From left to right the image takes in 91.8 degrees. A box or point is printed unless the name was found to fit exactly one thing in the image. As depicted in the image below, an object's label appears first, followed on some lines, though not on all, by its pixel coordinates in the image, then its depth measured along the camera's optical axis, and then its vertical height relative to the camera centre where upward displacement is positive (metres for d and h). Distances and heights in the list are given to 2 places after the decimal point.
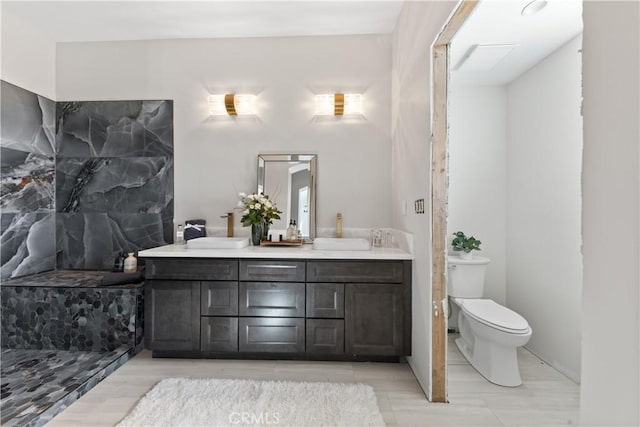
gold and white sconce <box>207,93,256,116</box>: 2.81 +0.95
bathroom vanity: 2.24 -0.68
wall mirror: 2.84 +0.21
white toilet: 2.01 -0.79
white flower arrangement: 2.61 +0.00
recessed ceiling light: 1.90 +1.27
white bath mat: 1.65 -1.12
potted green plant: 2.68 -0.30
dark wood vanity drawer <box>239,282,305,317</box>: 2.27 -0.66
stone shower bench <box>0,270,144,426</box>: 2.35 -0.86
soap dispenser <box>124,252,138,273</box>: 2.63 -0.47
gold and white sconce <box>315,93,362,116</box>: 2.75 +0.95
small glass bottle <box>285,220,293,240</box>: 2.70 -0.21
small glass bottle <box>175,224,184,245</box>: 2.84 -0.24
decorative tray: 2.59 -0.28
